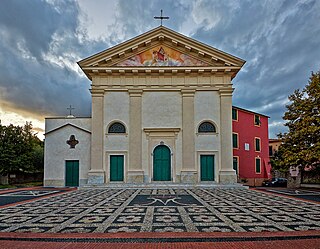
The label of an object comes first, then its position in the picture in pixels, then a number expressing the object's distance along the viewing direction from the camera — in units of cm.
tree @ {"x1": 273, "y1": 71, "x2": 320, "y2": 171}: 1741
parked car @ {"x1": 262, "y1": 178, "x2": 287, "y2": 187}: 2880
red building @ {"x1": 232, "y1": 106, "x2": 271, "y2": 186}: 2766
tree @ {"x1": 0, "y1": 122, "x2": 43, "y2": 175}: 2548
